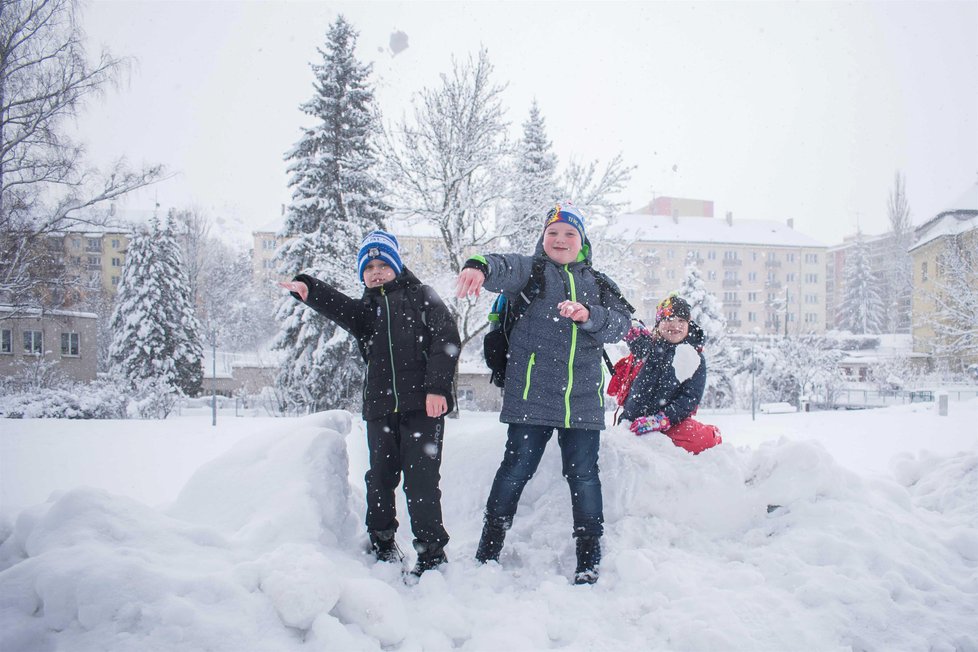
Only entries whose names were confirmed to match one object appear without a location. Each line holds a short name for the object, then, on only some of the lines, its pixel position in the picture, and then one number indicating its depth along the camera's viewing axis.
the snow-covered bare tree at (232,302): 34.75
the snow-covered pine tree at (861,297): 54.00
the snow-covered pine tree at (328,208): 17.30
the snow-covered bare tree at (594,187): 13.88
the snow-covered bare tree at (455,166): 13.28
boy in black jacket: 2.75
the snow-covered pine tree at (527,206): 13.41
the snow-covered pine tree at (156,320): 25.06
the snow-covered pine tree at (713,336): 24.55
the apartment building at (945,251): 20.80
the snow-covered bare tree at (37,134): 11.78
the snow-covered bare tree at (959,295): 19.50
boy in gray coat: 2.74
